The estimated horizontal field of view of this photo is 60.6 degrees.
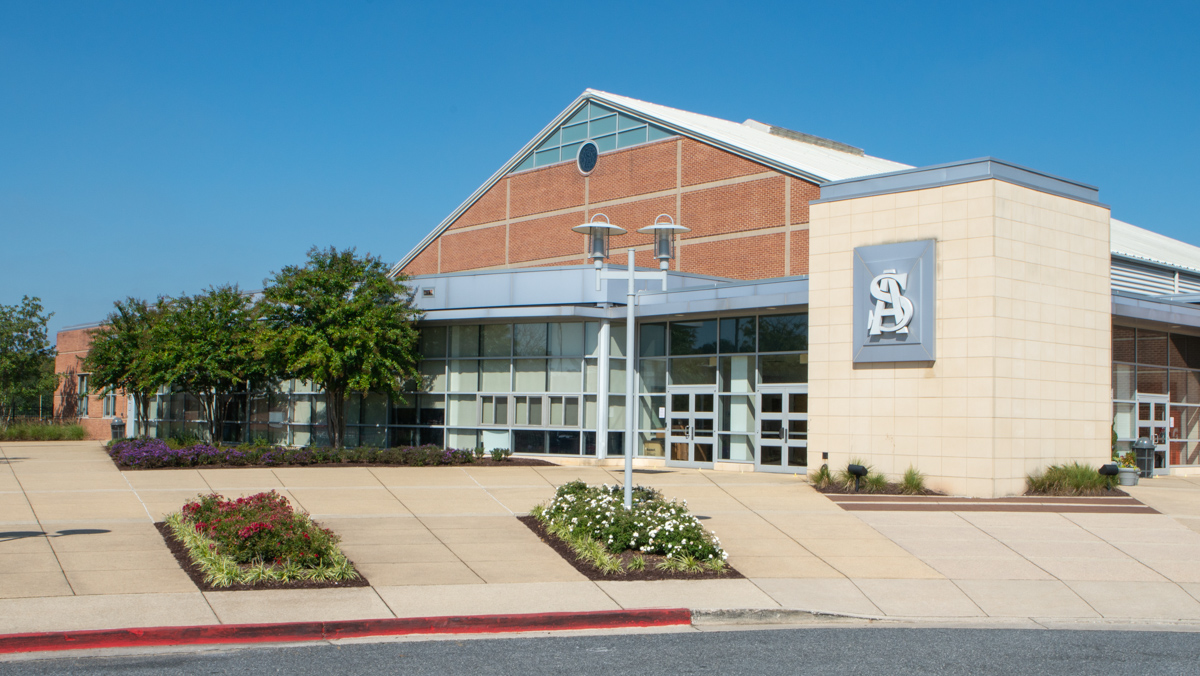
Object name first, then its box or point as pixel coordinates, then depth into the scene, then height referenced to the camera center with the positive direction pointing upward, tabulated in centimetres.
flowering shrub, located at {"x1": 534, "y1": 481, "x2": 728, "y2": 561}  1292 -203
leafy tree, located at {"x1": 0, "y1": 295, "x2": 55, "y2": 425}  5580 +82
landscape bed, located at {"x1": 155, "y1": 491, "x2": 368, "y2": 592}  1132 -216
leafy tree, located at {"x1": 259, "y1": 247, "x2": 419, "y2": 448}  2589 +114
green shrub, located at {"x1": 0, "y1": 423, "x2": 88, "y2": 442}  3959 -262
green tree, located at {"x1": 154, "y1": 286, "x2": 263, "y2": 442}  3053 +82
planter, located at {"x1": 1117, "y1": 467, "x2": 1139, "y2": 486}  2131 -200
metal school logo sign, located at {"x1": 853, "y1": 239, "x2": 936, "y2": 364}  1936 +143
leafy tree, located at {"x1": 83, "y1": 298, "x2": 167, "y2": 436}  3388 +68
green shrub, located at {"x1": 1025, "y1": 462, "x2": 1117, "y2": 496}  1902 -193
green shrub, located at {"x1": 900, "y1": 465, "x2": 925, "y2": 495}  1898 -198
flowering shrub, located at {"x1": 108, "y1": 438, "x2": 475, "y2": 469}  2197 -195
